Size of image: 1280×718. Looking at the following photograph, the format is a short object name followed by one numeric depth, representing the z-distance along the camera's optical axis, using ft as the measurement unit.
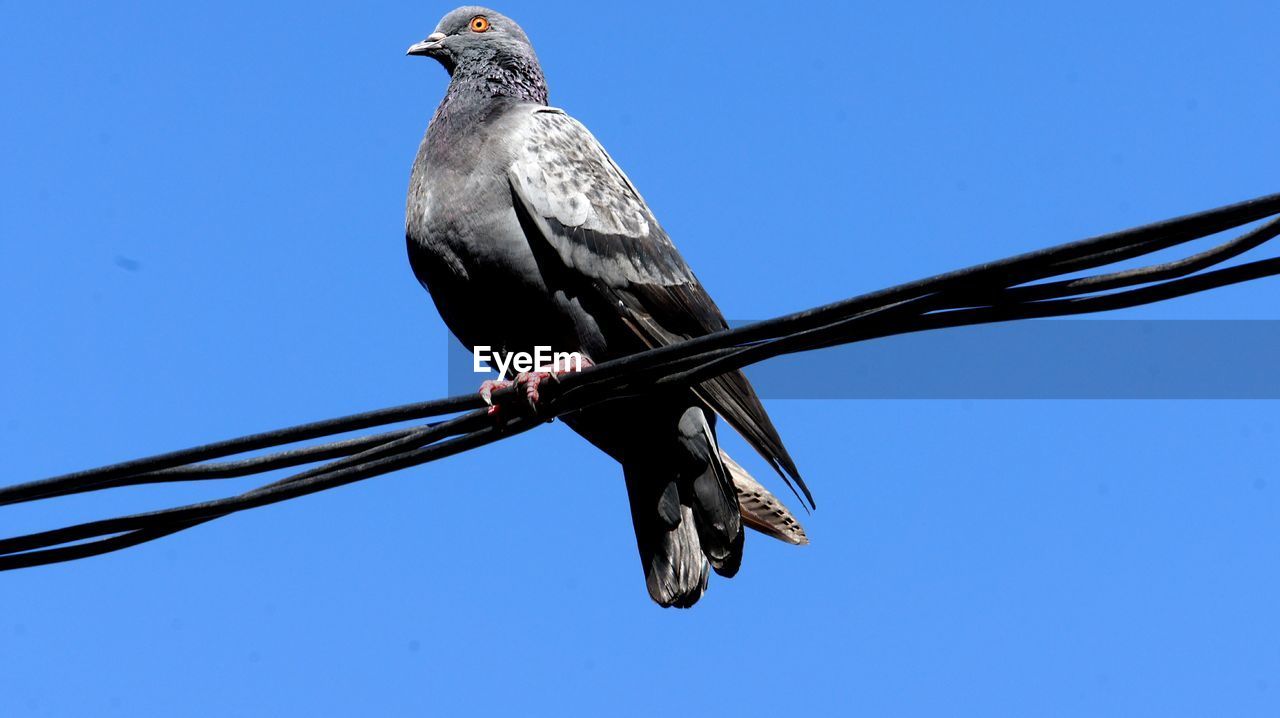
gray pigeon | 38.29
